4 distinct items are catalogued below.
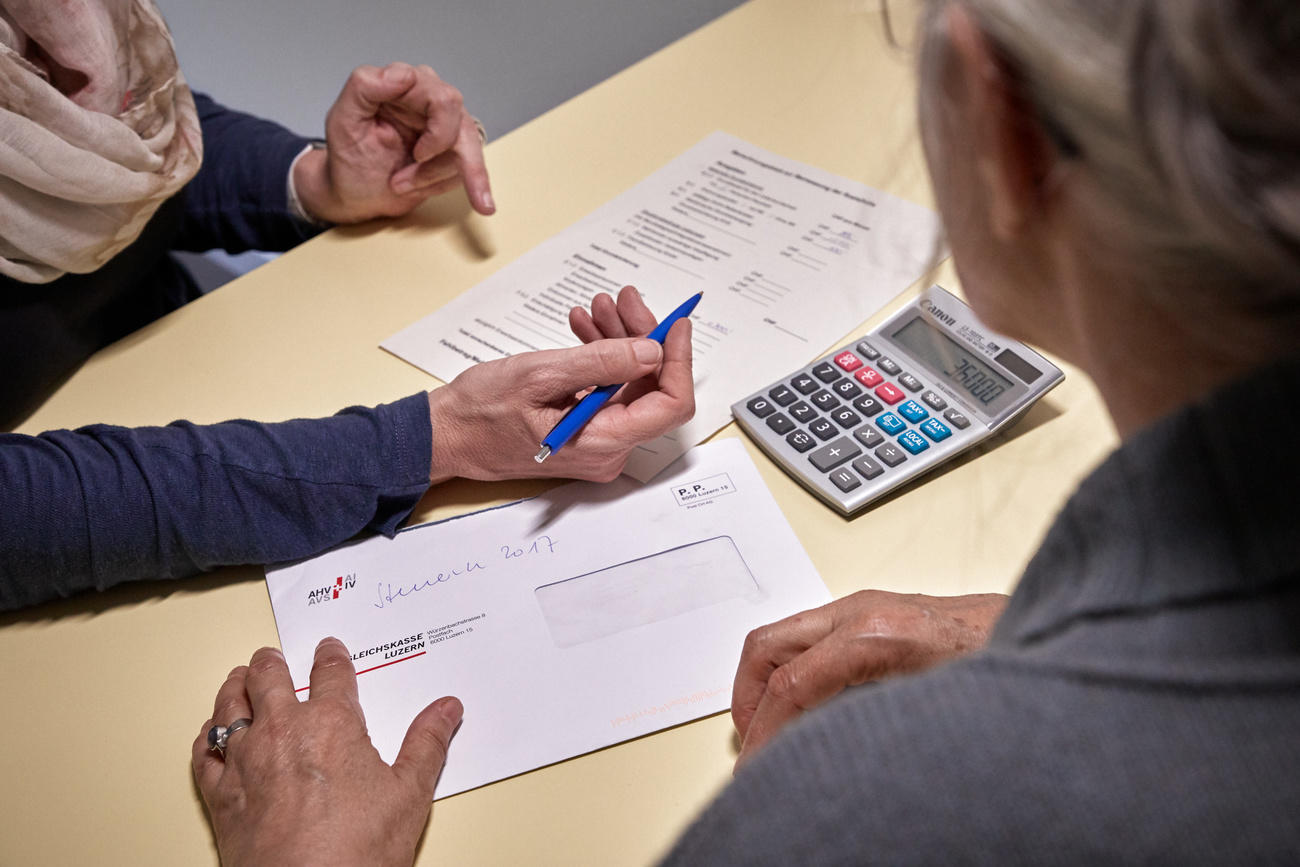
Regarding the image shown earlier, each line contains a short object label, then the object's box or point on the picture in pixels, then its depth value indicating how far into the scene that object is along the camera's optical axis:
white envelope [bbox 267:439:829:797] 0.55
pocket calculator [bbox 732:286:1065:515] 0.64
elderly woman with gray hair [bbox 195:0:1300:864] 0.23
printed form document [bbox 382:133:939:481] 0.76
